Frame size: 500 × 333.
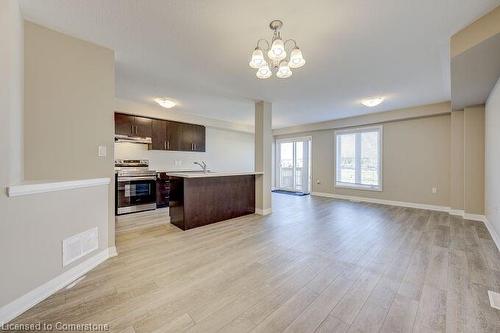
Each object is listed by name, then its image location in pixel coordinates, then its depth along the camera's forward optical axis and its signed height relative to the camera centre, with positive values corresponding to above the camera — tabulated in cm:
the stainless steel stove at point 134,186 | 448 -45
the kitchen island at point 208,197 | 354 -58
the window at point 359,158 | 591 +28
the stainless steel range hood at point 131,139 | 457 +64
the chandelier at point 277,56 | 194 +110
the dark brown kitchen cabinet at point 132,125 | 461 +96
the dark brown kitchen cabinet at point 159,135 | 517 +82
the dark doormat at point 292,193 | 726 -95
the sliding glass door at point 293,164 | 764 +12
